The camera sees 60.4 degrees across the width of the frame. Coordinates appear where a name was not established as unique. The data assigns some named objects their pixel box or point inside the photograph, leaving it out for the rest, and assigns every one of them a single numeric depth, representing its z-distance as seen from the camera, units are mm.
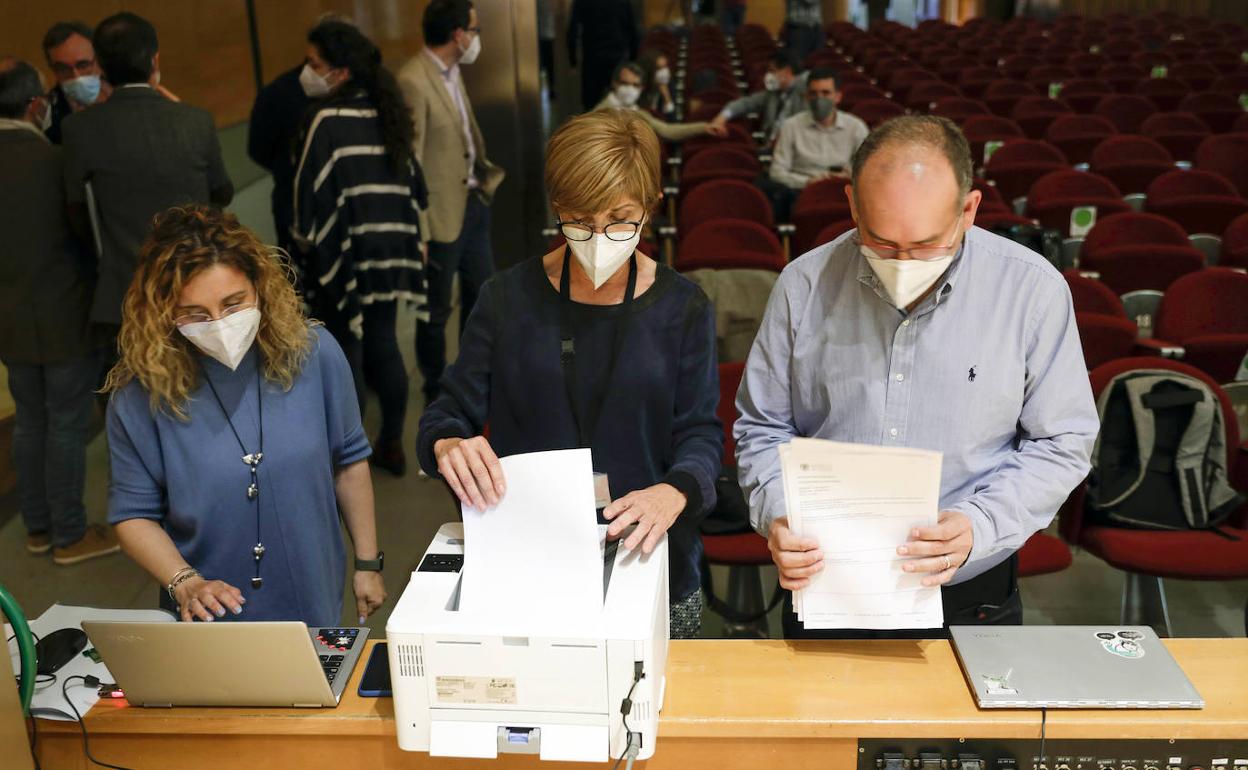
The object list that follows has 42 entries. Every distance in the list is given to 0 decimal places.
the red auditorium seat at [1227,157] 6883
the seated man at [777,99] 7598
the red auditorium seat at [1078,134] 7523
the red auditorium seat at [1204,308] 3963
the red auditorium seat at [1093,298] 3906
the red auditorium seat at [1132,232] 4844
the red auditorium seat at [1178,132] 7566
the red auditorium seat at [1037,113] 8648
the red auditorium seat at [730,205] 5586
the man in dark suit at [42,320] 3512
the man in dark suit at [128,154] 3453
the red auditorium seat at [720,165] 6422
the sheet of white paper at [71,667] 1646
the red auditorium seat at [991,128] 7922
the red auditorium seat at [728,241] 4832
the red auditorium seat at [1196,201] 5594
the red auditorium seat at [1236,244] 5035
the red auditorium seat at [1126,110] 8781
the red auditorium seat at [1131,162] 6523
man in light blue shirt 1582
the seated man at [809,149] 6457
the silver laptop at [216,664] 1532
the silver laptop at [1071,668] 1566
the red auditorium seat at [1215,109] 8359
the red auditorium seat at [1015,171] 6488
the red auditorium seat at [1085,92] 9578
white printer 1358
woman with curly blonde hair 1853
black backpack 2984
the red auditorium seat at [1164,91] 9445
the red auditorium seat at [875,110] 8531
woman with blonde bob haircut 1722
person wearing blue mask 3996
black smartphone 1665
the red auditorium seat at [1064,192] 5625
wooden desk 1561
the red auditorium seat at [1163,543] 2936
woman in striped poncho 3867
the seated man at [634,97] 6961
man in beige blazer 4551
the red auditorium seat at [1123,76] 10625
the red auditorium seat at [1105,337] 3633
